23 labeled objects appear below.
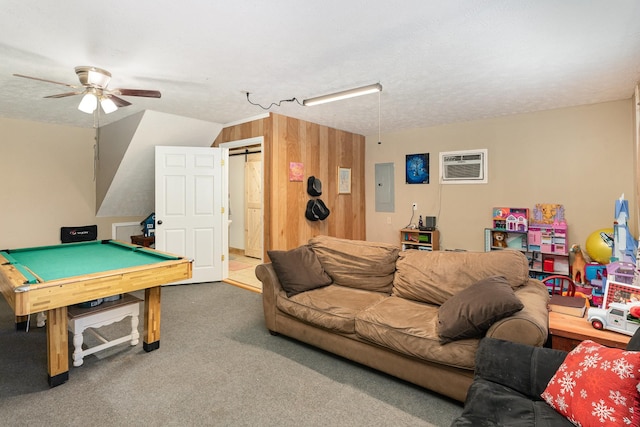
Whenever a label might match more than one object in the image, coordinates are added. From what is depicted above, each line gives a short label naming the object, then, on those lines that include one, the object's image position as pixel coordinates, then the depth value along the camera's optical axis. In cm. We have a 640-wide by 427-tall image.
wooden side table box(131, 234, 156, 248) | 539
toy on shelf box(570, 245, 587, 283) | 408
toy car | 173
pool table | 205
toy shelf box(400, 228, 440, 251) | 529
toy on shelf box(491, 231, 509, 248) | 475
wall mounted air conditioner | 500
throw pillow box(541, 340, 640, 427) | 118
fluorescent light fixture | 325
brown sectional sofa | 200
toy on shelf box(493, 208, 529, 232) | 452
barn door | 678
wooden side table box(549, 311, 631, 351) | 174
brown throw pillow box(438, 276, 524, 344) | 189
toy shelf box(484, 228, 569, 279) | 430
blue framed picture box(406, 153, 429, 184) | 552
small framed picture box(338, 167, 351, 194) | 575
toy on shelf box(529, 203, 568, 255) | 425
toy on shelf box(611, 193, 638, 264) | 288
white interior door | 475
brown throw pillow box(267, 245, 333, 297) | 298
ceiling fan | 281
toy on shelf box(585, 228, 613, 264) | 367
